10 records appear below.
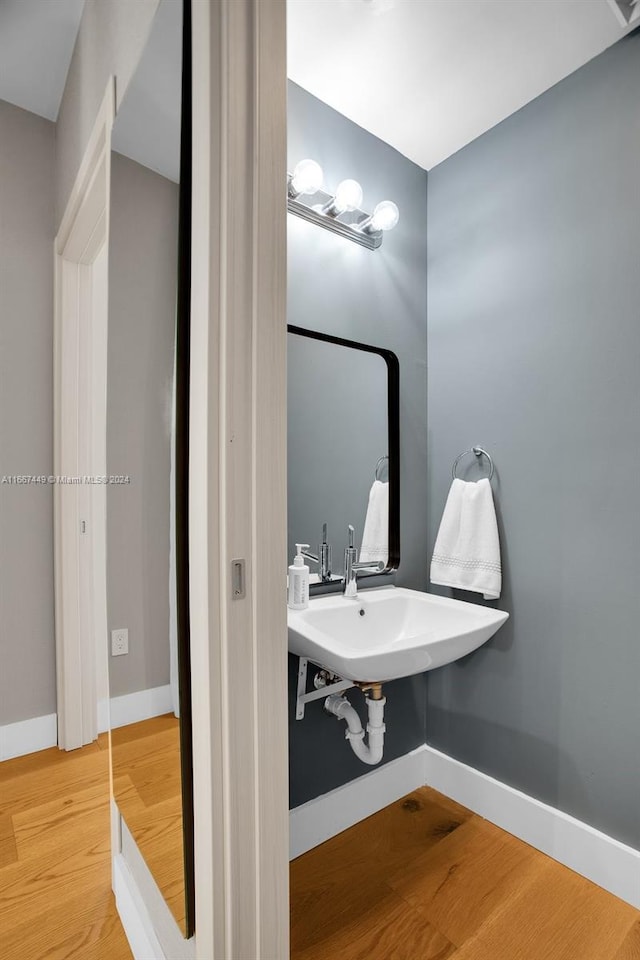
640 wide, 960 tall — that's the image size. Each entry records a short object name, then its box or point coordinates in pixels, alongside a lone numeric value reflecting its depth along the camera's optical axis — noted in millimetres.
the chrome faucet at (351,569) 1688
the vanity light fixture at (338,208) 1573
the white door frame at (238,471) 840
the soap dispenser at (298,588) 1526
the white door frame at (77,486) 2182
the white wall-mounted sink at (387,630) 1252
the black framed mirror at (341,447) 1644
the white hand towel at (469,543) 1734
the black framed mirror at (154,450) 925
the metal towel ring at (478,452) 1821
